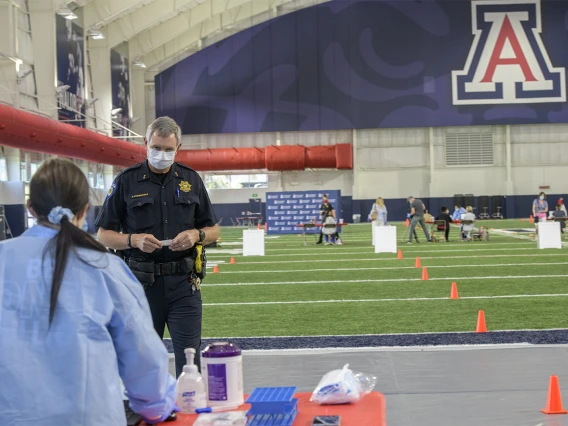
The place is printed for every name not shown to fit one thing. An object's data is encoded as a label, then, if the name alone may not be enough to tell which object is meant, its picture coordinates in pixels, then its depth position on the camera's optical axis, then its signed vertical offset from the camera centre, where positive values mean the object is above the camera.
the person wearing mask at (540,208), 32.87 +0.06
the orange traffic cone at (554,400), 5.84 -1.26
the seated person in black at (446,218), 29.93 -0.23
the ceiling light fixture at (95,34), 38.03 +7.96
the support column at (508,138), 49.88 +4.02
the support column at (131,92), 49.12 +7.02
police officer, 5.16 -0.07
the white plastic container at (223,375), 3.49 -0.62
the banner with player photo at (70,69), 34.39 +6.14
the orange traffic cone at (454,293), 13.01 -1.19
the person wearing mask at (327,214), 30.17 +0.03
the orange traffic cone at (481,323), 9.62 -1.21
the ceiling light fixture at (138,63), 46.34 +8.14
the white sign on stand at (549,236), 23.92 -0.72
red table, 3.22 -0.74
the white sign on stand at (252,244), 24.64 -0.75
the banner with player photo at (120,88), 43.59 +6.67
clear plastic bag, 3.51 -0.69
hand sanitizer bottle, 3.52 -0.69
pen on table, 3.45 -0.74
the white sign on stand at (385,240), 24.11 -0.72
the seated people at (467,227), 29.30 -0.53
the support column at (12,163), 31.48 +2.10
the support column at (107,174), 42.28 +2.19
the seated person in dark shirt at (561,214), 32.56 -0.19
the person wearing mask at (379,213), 30.65 +0.01
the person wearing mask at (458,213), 35.06 -0.06
